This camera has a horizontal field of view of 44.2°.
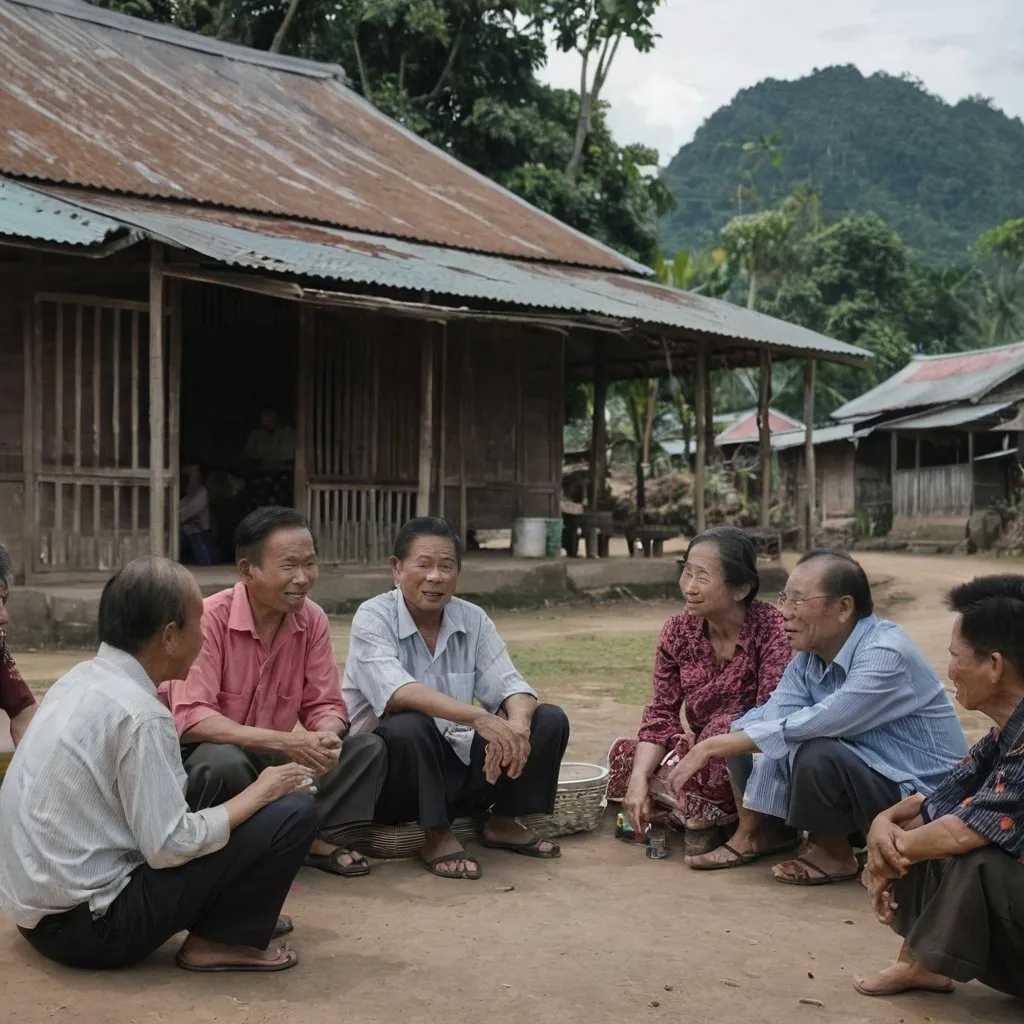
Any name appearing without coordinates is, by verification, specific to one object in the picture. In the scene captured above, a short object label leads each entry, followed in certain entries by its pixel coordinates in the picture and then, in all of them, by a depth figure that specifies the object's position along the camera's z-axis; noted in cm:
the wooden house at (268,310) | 1011
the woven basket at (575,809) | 464
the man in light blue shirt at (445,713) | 412
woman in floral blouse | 438
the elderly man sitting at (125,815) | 284
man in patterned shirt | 284
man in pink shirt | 398
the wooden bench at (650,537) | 1584
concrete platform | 956
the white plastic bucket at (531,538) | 1356
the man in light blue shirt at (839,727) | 387
